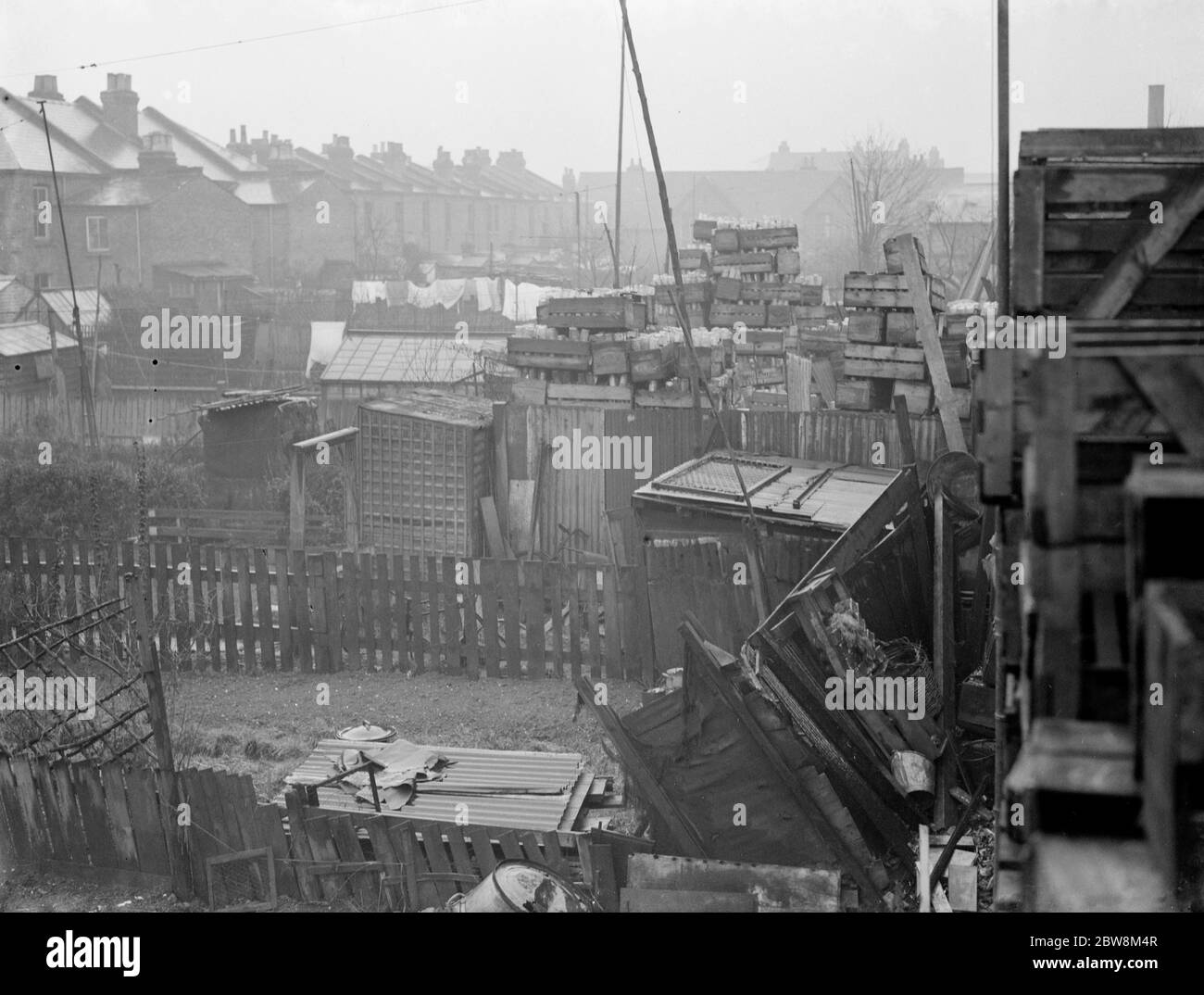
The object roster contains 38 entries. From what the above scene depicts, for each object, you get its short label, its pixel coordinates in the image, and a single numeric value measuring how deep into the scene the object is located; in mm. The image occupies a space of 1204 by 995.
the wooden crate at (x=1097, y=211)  3820
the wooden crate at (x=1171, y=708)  2693
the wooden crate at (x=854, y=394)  12773
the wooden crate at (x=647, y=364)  14242
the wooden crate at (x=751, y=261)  20047
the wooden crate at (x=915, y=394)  12391
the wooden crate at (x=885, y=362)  12328
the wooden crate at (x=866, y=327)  12234
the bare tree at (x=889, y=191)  47762
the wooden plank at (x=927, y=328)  11203
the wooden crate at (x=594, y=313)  14117
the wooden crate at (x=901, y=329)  12102
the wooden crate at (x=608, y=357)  14188
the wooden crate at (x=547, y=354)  14273
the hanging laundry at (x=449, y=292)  42281
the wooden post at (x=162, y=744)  6824
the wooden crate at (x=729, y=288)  19938
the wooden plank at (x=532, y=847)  6754
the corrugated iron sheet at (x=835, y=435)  12242
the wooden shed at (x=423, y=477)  14172
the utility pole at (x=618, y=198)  22836
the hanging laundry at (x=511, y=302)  40438
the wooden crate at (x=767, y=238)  20016
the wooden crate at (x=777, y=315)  19406
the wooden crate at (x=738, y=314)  19281
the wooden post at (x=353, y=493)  14828
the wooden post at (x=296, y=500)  14070
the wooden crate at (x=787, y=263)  20172
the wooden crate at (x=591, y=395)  14281
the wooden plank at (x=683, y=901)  6020
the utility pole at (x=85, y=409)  20000
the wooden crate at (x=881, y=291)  11906
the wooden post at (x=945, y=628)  7152
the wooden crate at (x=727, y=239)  20094
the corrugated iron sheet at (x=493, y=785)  7454
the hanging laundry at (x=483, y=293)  42312
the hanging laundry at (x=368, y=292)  41750
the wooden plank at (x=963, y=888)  6070
